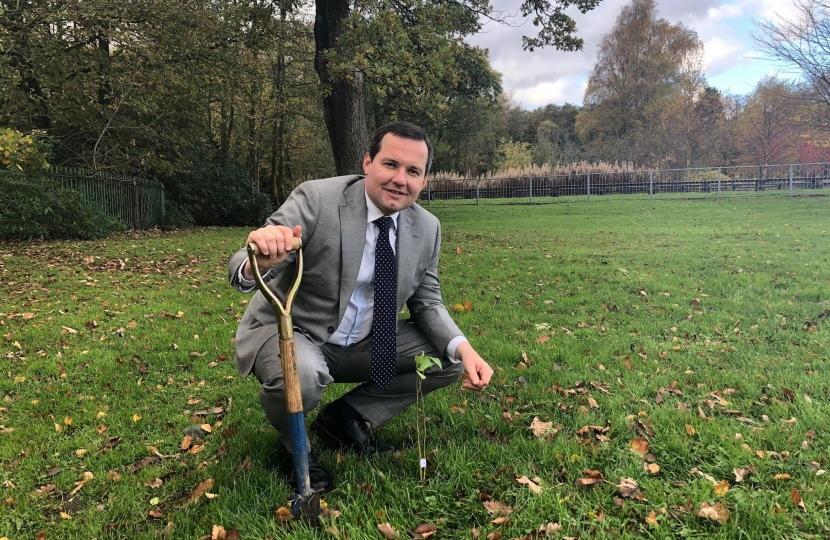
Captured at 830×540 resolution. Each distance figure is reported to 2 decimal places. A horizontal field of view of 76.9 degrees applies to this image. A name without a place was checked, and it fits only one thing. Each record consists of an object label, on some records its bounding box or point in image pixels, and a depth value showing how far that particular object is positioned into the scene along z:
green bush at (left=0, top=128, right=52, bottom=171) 7.98
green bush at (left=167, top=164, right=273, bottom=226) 18.88
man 2.39
